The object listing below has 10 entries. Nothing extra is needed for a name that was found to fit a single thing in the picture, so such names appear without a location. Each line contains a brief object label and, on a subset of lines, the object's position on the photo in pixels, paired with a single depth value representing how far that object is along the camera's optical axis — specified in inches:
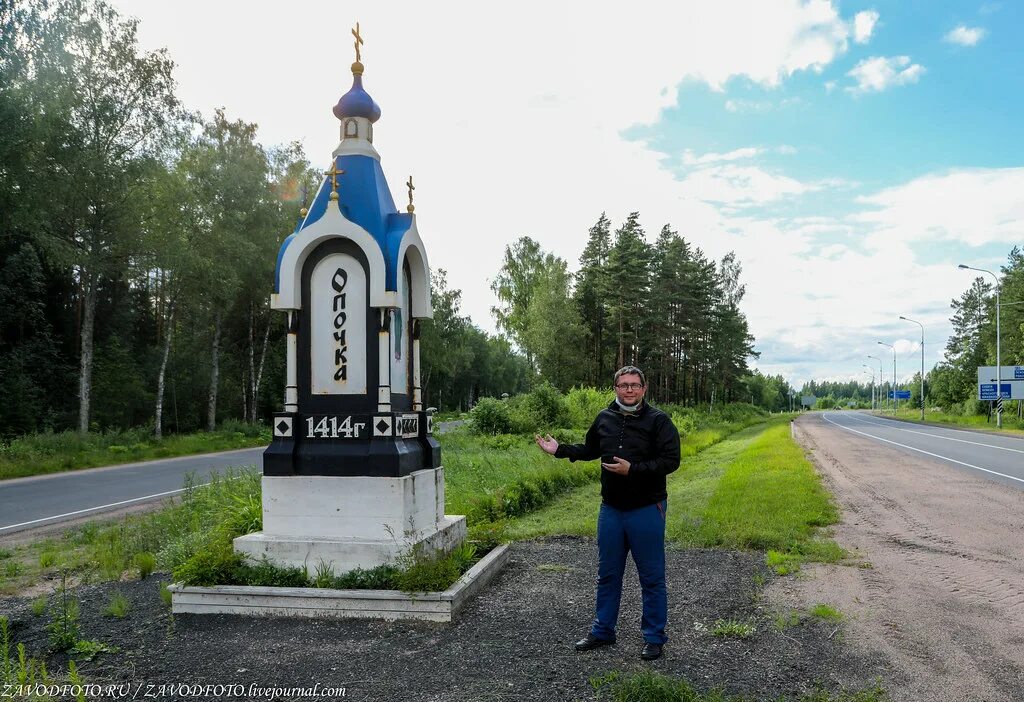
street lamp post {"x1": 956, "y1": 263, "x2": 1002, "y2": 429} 1574.8
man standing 177.5
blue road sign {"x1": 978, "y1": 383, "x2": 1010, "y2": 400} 1658.5
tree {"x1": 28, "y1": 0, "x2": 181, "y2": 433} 808.9
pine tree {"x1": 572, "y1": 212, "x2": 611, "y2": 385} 1873.8
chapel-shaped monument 235.0
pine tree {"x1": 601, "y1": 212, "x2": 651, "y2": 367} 1595.7
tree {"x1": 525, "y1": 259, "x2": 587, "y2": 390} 1755.7
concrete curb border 207.2
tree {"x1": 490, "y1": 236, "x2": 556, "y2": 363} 2012.8
